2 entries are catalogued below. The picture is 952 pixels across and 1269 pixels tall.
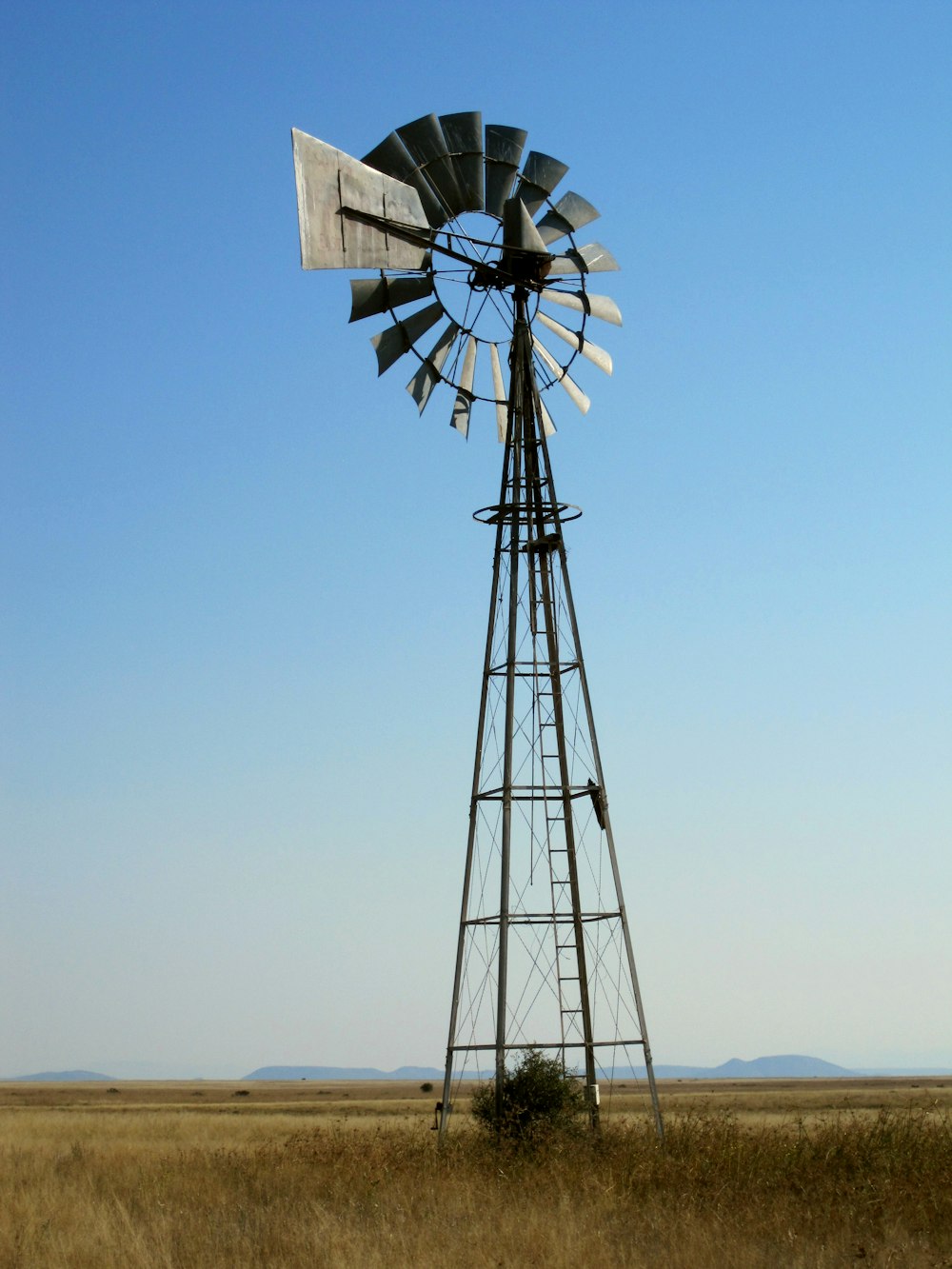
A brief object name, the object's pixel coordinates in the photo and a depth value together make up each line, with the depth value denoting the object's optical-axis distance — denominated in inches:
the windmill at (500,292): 826.2
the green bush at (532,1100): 824.3
